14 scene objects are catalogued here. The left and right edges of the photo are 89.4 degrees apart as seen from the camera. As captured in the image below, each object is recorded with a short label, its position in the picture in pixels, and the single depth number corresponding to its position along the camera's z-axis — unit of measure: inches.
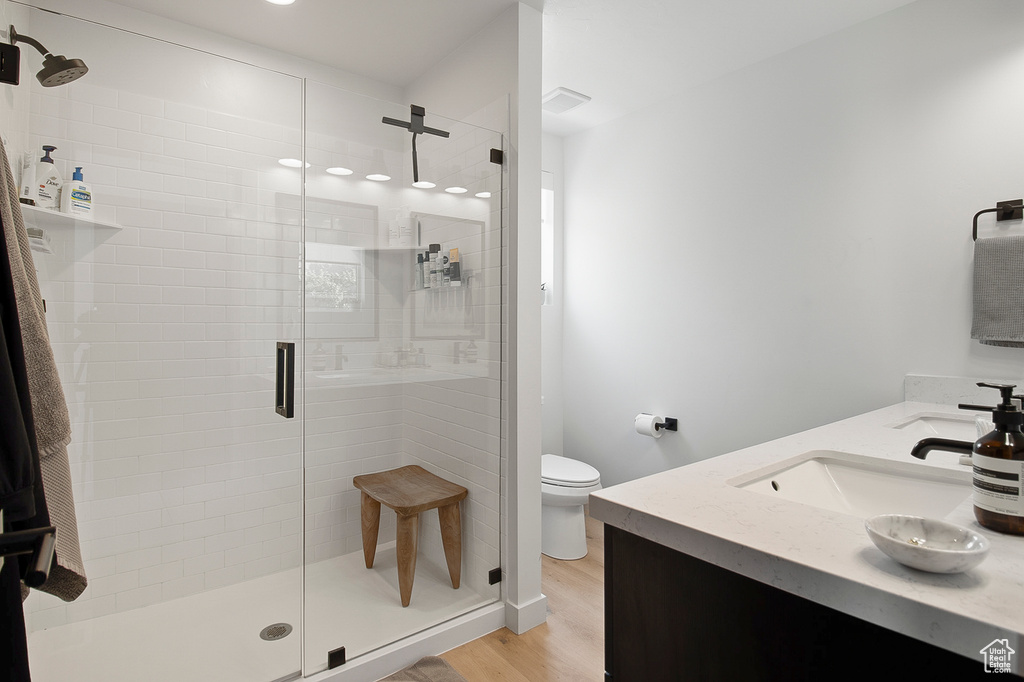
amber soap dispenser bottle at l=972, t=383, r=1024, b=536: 29.6
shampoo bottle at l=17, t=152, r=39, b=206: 56.6
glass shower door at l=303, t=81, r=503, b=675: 72.3
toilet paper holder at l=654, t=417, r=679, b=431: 119.4
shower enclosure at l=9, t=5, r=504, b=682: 61.6
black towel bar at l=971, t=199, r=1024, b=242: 74.4
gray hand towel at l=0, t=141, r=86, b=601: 35.9
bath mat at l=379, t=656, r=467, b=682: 71.1
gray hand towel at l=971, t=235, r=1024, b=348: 72.5
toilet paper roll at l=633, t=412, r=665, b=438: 120.6
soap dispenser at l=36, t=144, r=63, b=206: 57.7
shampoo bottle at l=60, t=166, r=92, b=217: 59.3
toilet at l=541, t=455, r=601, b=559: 105.5
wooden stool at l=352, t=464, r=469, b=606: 77.9
